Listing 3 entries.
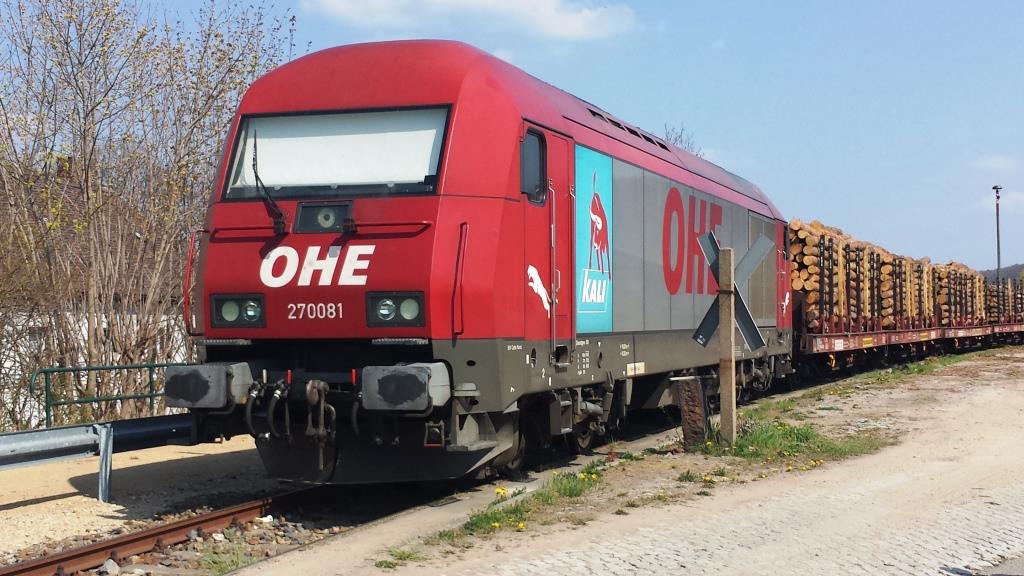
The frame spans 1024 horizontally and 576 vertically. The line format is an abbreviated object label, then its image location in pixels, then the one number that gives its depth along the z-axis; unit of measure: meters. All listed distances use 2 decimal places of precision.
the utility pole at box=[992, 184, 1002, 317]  41.31
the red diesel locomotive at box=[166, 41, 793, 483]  7.85
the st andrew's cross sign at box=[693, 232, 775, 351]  11.45
